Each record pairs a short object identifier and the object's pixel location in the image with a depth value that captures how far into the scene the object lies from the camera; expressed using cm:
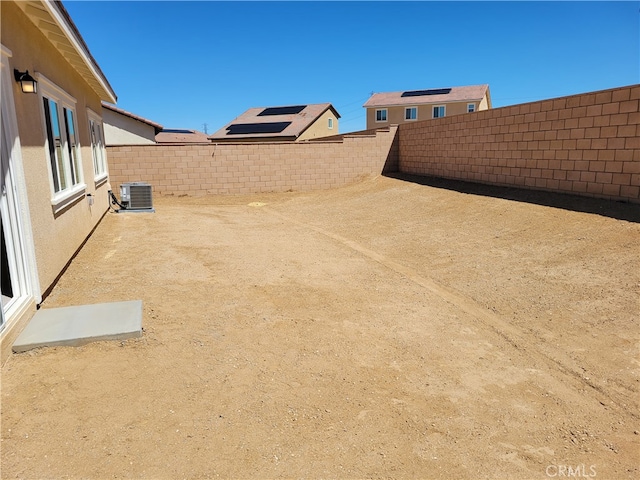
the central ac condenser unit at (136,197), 1243
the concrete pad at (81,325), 361
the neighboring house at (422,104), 3806
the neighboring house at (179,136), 3453
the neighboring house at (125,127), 2244
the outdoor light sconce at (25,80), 445
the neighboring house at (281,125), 3167
